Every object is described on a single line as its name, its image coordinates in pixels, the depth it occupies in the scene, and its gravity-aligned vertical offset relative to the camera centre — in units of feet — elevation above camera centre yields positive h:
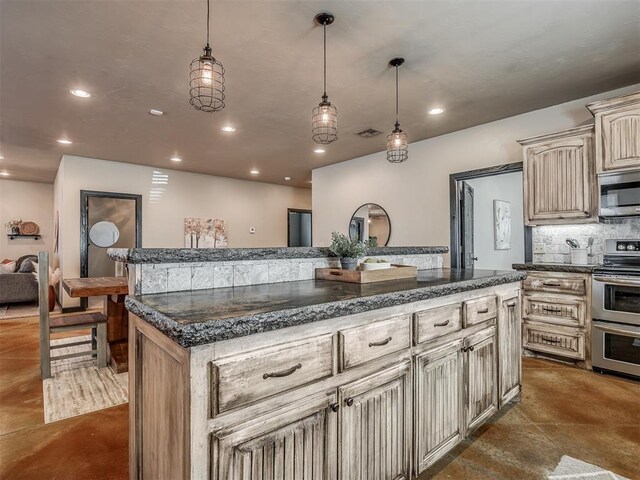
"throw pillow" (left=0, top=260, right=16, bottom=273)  21.52 -1.36
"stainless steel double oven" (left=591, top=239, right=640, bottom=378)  9.36 -2.14
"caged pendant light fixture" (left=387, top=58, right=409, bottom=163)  9.47 +2.90
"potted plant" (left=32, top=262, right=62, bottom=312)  14.22 -1.52
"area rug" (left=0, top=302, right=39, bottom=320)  18.08 -3.67
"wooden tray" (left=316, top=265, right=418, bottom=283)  6.22 -0.60
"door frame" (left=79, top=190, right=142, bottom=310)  19.15 +0.76
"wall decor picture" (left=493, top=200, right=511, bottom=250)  18.26 +0.97
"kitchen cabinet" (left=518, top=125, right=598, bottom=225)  10.44 +2.07
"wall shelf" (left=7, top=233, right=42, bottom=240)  25.85 +0.76
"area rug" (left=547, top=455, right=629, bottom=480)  5.68 -3.94
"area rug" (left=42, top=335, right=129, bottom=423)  8.13 -3.90
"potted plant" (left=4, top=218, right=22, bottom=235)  25.85 +1.44
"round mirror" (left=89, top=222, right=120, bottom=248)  19.65 +0.66
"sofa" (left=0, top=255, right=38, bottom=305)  19.52 -2.42
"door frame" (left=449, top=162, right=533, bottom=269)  14.64 +1.18
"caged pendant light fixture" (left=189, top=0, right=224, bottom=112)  6.00 +3.05
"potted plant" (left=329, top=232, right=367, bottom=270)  6.82 -0.13
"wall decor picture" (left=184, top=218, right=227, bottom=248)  23.26 +0.86
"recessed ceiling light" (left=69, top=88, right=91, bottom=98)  10.61 +4.84
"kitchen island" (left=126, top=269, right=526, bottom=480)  3.24 -1.63
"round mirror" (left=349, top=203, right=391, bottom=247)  17.87 +1.12
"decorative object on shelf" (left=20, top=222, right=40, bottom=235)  26.12 +1.37
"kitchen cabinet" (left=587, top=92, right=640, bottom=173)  9.30 +3.07
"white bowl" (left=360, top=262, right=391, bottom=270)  6.71 -0.45
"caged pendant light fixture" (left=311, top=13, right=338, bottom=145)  7.20 +2.95
